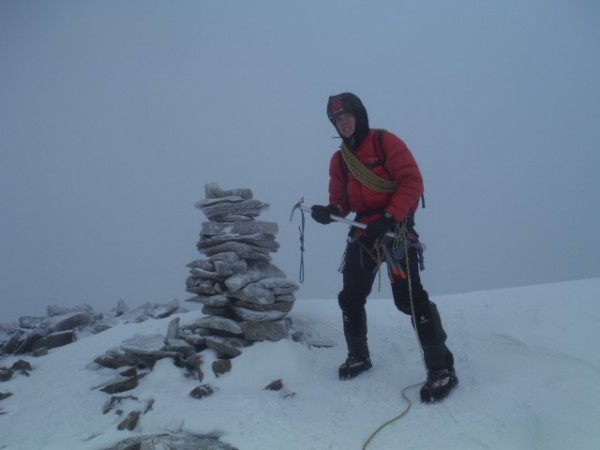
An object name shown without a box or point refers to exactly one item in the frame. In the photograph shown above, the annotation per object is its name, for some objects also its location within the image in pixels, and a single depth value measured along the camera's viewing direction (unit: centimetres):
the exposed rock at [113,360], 656
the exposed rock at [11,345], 785
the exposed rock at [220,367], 605
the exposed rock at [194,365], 610
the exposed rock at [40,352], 747
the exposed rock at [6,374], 638
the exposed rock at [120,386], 564
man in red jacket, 507
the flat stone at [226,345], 657
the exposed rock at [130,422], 463
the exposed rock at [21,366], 670
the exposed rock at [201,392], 530
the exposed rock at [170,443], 394
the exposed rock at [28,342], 768
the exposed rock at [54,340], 783
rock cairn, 695
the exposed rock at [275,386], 548
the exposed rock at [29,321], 1022
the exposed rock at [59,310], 1062
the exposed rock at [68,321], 873
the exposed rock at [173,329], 724
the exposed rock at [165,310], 942
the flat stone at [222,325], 691
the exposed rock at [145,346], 642
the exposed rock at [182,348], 661
